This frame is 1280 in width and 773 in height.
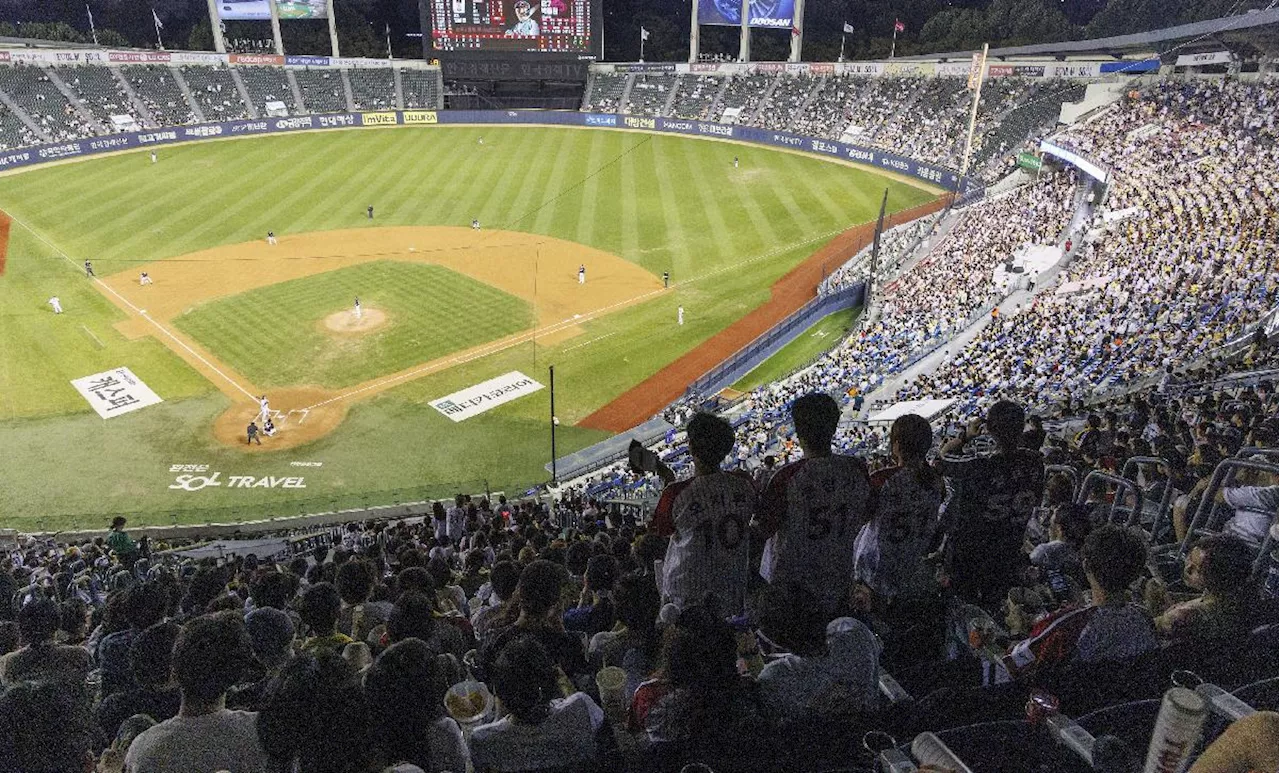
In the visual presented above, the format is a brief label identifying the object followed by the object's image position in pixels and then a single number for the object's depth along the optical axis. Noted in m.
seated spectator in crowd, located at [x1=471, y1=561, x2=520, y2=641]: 6.17
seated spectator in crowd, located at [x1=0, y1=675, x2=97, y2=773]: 3.82
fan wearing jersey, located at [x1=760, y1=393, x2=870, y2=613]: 5.29
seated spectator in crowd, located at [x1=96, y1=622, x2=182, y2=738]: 4.81
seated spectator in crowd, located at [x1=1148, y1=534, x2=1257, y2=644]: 4.22
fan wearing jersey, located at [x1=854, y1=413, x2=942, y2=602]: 5.46
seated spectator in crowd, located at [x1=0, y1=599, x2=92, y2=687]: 5.30
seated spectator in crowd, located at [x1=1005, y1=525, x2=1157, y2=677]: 4.26
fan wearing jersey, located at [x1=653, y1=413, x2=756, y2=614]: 5.20
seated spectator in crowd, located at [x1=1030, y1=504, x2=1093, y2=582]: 6.00
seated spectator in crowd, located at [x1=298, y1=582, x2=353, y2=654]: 5.50
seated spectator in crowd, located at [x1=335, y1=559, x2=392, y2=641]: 6.44
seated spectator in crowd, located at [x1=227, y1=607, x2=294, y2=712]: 5.54
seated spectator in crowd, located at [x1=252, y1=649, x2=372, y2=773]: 3.46
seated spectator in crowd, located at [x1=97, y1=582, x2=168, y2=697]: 5.48
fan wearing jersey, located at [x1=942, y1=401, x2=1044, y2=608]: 5.78
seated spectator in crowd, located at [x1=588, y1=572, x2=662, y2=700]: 5.04
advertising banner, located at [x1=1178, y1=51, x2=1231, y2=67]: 40.94
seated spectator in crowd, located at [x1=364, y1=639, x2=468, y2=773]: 3.58
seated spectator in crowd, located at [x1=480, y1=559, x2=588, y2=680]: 4.93
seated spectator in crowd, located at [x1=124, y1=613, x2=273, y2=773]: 3.79
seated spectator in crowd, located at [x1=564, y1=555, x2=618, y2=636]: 6.30
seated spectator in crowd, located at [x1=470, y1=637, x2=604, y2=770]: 3.80
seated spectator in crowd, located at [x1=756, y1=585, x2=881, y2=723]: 4.09
